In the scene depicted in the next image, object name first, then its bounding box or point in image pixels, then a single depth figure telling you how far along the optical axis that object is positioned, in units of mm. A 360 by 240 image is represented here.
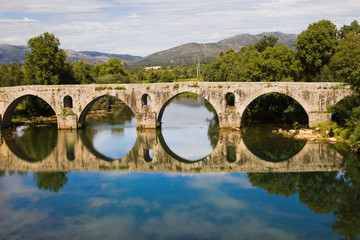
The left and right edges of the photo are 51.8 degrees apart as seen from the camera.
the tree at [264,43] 61094
